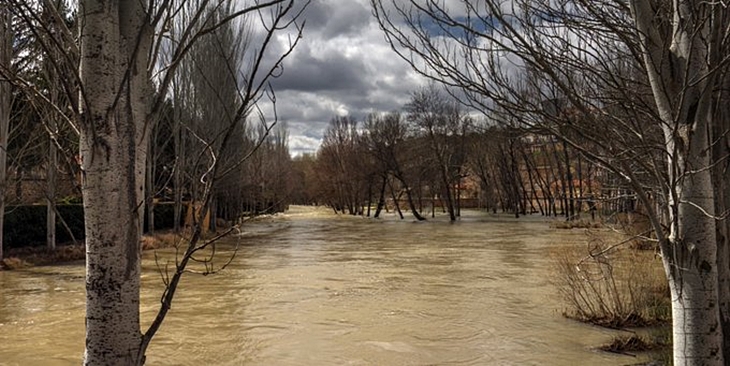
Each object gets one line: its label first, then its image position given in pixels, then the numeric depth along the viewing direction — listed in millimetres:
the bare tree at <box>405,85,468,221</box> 42938
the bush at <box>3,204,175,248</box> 17031
